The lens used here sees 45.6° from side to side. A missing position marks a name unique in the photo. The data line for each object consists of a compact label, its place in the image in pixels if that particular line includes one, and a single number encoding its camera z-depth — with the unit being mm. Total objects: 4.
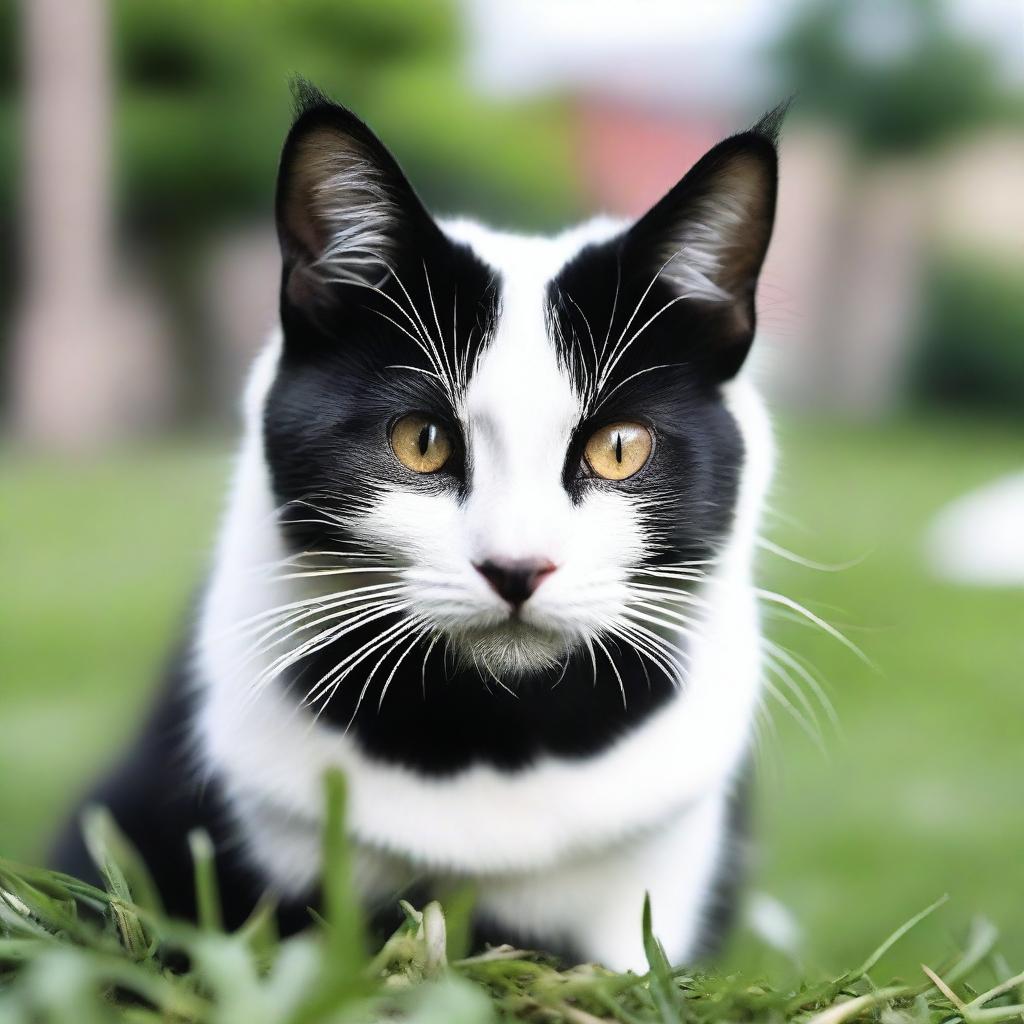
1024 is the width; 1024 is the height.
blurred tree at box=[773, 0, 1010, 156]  3953
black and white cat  728
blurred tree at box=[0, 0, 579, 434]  3734
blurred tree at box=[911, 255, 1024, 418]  4105
